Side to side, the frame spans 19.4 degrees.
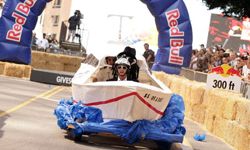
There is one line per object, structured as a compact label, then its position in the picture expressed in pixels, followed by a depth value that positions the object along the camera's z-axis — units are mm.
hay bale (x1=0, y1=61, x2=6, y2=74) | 29562
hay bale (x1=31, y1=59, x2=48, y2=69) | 34750
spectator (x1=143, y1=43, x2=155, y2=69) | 31931
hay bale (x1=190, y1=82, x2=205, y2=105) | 19359
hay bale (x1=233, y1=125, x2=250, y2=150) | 13570
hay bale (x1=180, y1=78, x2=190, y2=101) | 21562
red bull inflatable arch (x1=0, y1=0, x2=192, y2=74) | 28547
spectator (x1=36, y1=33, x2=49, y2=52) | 38269
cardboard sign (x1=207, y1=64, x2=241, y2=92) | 17766
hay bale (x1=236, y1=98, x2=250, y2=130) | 13941
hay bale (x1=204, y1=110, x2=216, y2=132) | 17284
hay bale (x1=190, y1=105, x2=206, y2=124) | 18938
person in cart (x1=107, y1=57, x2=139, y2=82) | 12953
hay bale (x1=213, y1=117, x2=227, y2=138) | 15927
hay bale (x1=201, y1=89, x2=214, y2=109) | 18141
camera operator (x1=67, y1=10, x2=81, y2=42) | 35478
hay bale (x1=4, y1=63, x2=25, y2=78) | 29484
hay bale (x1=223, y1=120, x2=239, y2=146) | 14766
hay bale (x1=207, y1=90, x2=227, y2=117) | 16578
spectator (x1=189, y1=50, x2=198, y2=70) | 28739
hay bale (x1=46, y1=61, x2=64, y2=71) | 34781
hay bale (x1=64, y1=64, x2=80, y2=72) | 34969
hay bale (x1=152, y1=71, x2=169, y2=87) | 25219
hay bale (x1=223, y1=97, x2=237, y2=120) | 15445
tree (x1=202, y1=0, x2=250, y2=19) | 28062
